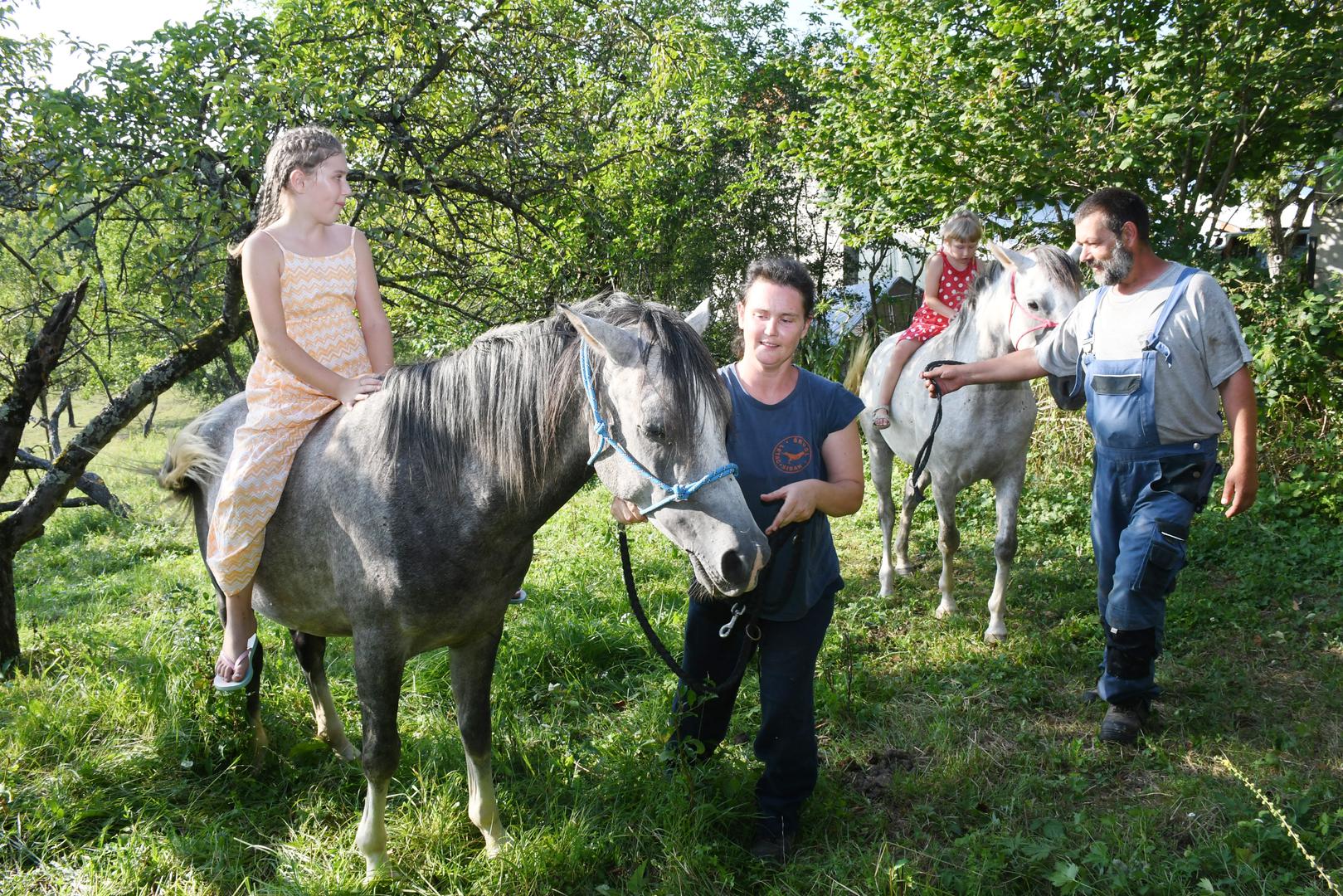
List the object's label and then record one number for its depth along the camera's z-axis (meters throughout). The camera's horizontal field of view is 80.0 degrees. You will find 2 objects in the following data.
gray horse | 2.03
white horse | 4.29
